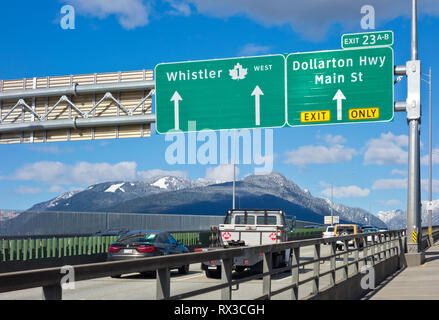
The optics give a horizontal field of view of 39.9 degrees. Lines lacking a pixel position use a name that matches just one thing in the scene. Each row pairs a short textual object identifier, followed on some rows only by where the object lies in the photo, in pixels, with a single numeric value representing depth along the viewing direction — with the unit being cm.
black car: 2006
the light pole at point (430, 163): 5867
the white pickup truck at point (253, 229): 2075
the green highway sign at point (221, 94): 2189
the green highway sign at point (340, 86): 2111
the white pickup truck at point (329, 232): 4494
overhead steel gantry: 2308
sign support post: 2305
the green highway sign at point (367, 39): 2244
